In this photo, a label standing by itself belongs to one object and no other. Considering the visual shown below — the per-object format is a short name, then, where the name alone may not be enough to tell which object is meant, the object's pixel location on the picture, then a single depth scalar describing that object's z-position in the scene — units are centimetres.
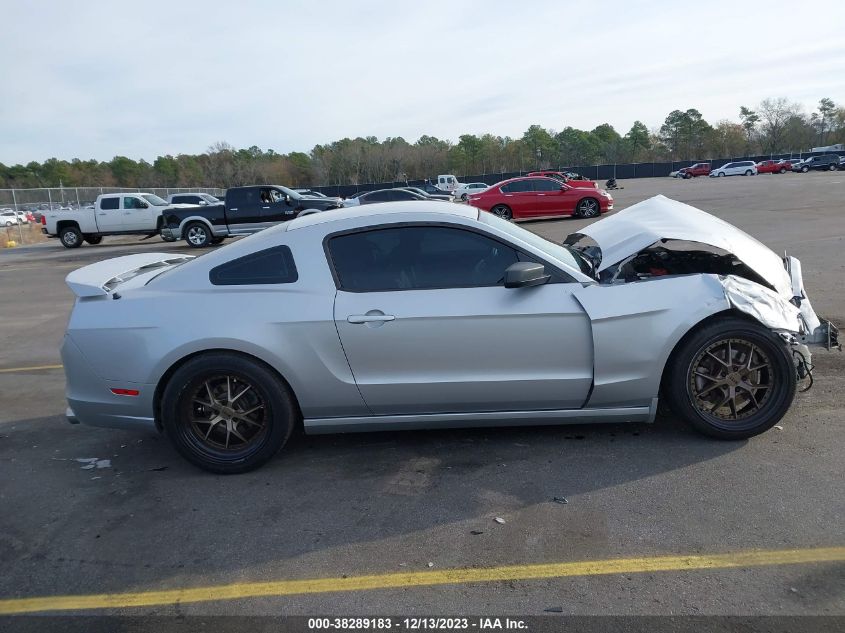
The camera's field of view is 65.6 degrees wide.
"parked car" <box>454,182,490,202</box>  4261
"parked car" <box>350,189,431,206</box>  2280
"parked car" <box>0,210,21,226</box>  3749
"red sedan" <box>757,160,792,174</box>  6450
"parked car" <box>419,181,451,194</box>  4308
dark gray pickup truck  2053
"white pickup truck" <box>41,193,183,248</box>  2442
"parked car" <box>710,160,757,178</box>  6359
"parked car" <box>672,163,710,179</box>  7225
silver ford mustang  401
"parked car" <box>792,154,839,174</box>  6009
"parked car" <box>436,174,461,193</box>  5109
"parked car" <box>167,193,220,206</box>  3153
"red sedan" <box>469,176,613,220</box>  2334
